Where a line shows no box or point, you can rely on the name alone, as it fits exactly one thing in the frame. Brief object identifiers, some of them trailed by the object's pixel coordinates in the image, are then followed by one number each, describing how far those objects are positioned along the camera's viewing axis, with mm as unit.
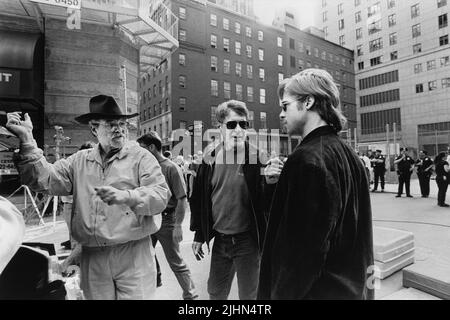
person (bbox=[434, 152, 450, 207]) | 9789
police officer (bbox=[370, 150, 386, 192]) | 14812
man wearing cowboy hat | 2121
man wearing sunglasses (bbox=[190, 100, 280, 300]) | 2680
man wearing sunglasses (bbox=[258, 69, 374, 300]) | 1350
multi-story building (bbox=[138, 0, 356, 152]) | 40031
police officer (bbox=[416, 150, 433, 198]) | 11750
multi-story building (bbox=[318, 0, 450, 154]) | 43000
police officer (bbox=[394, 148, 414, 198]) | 12453
